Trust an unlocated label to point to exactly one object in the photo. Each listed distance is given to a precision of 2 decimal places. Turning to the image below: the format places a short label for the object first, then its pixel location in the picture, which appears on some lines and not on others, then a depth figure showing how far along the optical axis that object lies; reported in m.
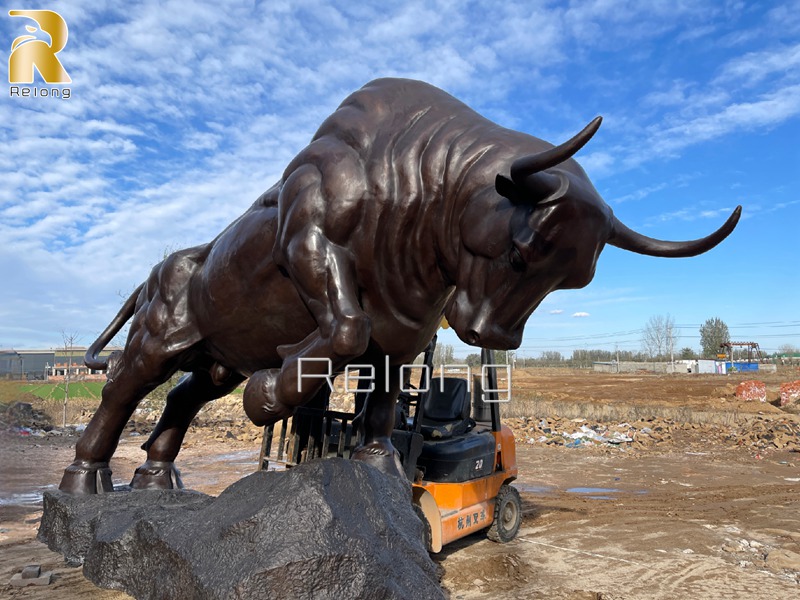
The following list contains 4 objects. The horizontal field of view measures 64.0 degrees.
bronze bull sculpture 1.85
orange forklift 5.70
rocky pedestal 1.75
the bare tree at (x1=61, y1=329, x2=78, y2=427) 16.16
